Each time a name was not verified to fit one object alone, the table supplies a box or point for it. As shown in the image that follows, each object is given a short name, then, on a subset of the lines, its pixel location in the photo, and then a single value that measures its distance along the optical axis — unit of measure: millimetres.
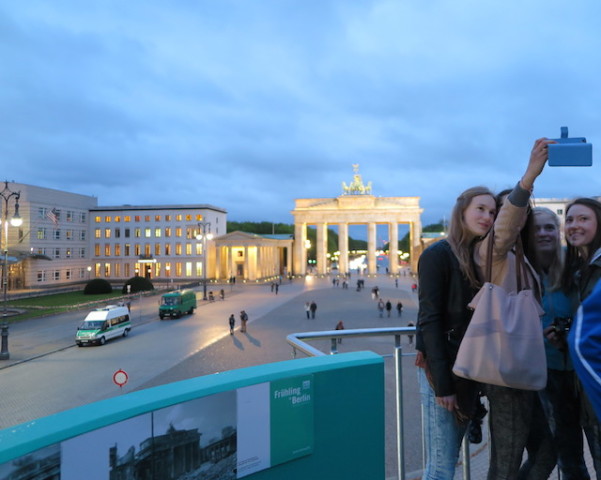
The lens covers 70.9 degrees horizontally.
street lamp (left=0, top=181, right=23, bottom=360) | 20141
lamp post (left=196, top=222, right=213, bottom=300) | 45694
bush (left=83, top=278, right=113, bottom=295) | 52531
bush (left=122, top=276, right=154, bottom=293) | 52938
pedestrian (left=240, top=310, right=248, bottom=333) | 26169
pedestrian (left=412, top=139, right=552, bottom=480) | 2953
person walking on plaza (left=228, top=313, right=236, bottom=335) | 24875
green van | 32312
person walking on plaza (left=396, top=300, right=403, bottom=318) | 31248
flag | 39500
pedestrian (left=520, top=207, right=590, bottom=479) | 3439
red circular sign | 11188
